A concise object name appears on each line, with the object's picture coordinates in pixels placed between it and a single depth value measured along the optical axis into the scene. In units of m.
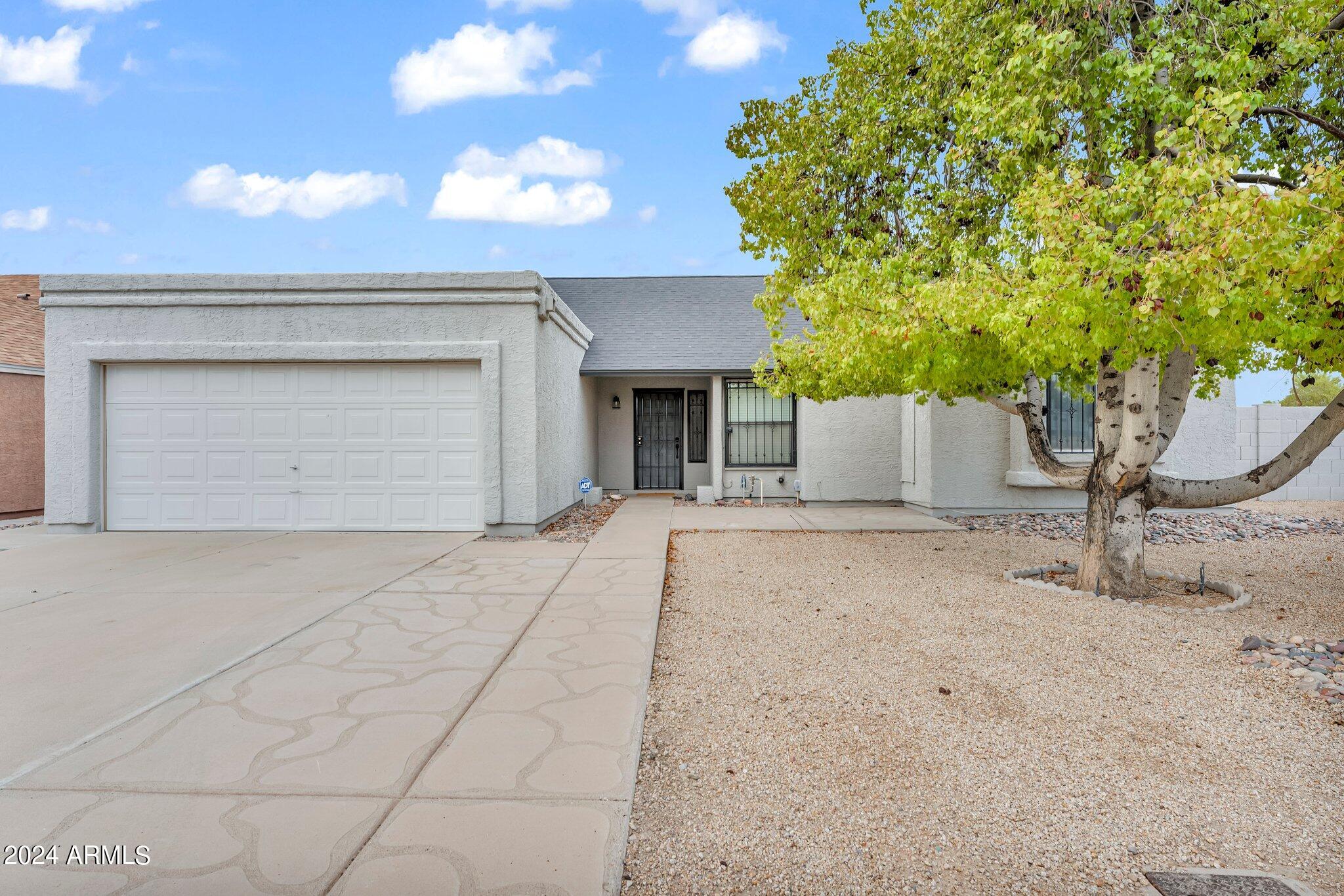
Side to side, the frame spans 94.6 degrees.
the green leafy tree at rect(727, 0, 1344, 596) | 3.73
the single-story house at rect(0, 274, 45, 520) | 10.66
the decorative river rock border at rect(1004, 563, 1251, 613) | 5.24
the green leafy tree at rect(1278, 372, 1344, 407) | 16.45
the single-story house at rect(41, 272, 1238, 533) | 8.42
